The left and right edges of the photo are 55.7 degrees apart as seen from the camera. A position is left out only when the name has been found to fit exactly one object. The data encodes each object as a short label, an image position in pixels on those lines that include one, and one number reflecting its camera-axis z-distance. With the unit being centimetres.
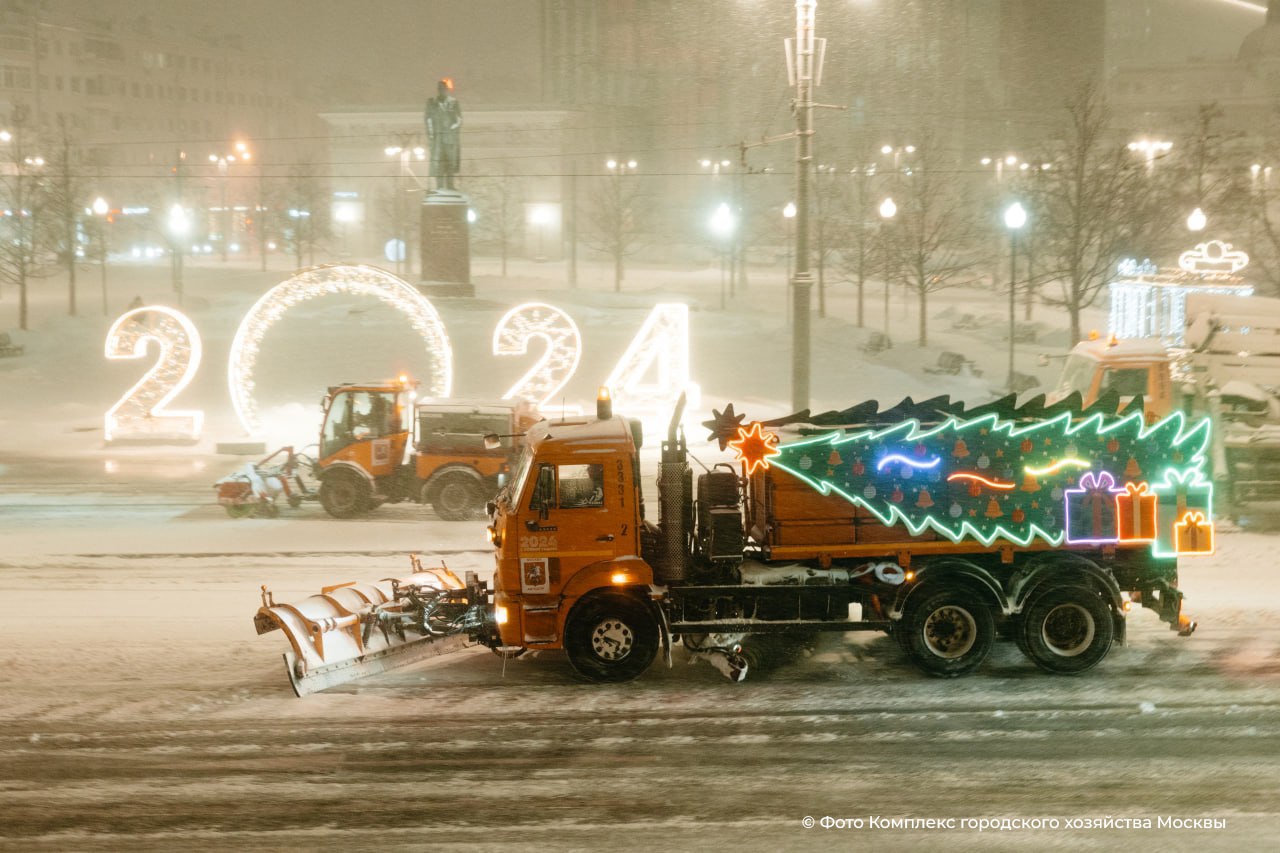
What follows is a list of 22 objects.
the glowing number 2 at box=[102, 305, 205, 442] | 2827
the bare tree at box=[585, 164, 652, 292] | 5875
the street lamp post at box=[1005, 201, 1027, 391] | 3139
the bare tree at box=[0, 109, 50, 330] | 4731
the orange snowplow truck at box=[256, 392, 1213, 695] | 1117
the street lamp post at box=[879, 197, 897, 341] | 3900
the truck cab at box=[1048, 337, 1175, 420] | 1850
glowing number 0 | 2730
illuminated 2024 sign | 2770
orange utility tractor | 2023
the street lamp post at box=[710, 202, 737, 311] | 4712
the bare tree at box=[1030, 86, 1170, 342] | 3591
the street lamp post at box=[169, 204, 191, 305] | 4962
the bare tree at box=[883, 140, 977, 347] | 4369
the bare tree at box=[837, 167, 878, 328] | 4691
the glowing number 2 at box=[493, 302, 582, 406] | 2956
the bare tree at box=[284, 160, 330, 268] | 6625
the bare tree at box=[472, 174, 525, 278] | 7112
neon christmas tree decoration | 1127
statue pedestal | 4247
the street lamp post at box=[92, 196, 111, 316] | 5136
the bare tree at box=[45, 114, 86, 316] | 4941
